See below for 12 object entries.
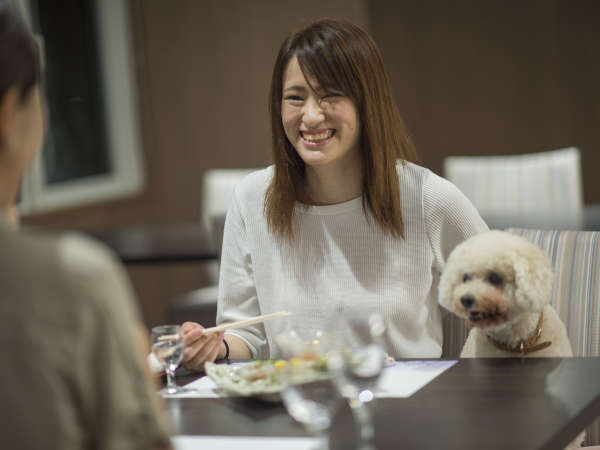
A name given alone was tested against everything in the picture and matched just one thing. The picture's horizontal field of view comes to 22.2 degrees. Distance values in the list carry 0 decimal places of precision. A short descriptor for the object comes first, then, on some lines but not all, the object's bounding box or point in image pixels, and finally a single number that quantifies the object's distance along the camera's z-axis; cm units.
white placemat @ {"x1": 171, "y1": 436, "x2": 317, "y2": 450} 179
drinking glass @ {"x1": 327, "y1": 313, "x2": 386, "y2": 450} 165
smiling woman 232
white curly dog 208
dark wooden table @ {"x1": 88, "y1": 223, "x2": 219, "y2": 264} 360
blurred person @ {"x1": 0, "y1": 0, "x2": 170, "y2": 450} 128
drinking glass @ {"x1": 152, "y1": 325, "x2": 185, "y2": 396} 206
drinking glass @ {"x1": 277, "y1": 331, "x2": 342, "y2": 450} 164
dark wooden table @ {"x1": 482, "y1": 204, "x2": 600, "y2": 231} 327
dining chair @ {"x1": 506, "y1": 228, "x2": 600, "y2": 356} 234
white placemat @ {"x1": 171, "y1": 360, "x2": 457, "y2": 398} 195
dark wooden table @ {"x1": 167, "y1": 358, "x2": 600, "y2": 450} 178
